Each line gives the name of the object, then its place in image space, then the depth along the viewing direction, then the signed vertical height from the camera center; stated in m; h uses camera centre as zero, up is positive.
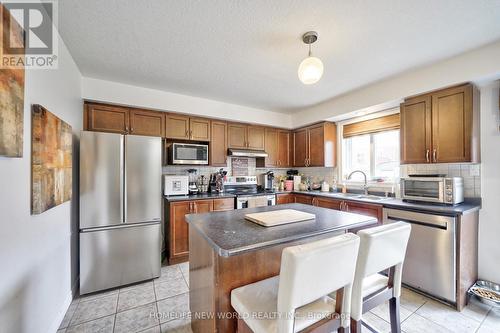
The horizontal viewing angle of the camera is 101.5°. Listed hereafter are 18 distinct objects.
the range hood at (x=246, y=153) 3.69 +0.26
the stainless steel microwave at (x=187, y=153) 3.17 +0.21
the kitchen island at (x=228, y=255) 1.16 -0.57
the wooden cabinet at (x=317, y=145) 3.75 +0.39
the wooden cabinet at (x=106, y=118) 2.71 +0.67
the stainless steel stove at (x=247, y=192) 3.45 -0.48
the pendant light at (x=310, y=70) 1.58 +0.75
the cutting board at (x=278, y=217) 1.47 -0.40
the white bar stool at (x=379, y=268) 1.14 -0.61
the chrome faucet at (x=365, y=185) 3.28 -0.32
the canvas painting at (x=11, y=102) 1.00 +0.34
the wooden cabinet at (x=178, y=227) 2.90 -0.87
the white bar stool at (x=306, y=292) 0.88 -0.61
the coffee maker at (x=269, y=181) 4.17 -0.31
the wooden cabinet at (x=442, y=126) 2.10 +0.43
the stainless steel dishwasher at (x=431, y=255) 1.96 -0.92
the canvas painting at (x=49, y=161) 1.35 +0.05
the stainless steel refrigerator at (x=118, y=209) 2.19 -0.48
